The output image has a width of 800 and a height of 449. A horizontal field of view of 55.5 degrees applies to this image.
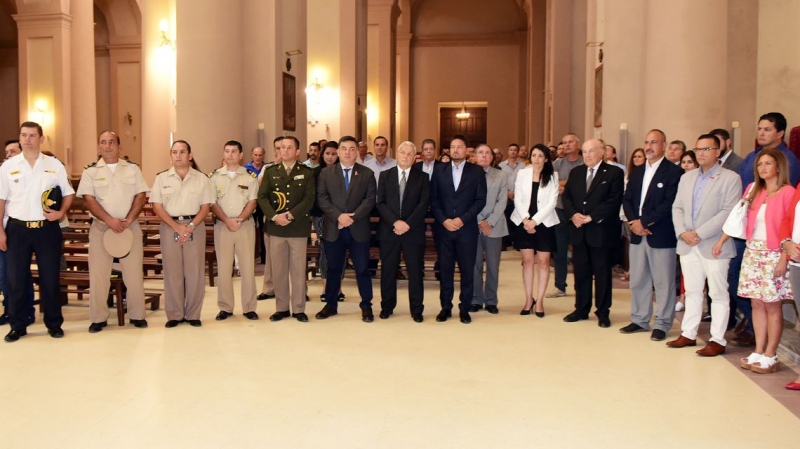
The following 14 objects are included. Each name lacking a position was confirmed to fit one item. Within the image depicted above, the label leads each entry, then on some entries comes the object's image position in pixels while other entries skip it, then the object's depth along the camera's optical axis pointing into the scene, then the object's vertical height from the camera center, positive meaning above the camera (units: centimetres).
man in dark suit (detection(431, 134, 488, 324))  692 -31
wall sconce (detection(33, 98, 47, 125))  1647 +150
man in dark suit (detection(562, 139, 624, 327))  666 -37
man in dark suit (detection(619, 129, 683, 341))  620 -42
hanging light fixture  2480 +212
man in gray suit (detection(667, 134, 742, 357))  566 -39
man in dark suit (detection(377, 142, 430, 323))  683 -37
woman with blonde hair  504 -50
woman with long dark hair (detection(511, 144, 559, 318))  707 -30
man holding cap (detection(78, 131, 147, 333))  634 -34
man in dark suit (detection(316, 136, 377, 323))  689 -24
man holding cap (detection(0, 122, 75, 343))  604 -36
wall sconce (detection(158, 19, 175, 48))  1239 +237
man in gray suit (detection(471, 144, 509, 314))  729 -46
